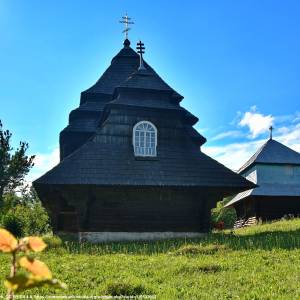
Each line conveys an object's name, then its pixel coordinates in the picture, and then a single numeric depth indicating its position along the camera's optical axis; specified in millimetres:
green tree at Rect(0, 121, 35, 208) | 26238
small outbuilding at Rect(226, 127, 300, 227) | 28031
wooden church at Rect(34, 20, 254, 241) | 16516
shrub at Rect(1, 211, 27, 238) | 23750
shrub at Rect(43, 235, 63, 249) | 13542
